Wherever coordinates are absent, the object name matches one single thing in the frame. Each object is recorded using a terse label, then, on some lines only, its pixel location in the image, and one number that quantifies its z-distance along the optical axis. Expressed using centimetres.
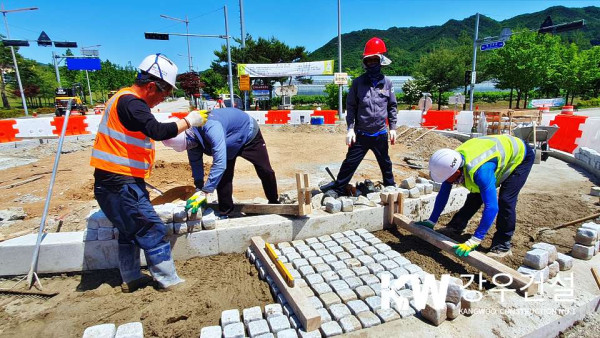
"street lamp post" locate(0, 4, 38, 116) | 2034
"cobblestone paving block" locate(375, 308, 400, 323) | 229
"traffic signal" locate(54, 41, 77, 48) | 2025
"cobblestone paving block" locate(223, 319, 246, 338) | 210
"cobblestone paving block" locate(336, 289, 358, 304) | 254
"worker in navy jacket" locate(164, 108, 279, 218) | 314
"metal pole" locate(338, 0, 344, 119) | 1781
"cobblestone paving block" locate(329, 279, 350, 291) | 268
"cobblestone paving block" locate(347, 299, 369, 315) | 238
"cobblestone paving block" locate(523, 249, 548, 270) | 253
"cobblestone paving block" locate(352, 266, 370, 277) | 290
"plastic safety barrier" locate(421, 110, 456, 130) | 1384
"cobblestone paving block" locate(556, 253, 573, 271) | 271
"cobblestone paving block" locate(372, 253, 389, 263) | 313
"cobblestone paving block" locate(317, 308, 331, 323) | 232
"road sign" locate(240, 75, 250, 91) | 2330
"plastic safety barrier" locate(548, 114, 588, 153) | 820
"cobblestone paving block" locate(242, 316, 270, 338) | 217
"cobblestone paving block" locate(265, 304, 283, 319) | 237
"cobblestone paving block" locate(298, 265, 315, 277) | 294
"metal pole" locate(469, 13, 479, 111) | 1719
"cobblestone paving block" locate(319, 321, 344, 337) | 217
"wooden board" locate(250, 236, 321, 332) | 218
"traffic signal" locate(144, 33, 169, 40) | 1781
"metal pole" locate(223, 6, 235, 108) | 1947
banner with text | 2255
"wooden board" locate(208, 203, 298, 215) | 366
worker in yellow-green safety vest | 279
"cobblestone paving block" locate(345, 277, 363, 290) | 271
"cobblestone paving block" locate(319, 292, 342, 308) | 250
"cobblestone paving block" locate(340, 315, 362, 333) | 220
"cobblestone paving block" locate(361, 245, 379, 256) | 328
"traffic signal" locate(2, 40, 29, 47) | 1888
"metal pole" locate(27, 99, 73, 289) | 290
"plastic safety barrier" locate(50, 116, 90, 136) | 1118
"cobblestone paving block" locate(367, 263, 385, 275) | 294
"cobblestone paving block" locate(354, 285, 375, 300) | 257
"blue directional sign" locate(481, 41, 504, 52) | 1581
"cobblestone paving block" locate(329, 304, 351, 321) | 232
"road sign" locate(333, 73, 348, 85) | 1841
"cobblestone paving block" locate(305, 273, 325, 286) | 279
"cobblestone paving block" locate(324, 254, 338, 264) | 316
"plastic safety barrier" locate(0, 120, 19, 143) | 1038
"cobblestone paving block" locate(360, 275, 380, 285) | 277
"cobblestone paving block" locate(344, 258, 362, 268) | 307
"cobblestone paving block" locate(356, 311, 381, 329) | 225
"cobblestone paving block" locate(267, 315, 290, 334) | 221
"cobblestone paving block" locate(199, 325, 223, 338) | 207
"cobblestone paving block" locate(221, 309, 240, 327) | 223
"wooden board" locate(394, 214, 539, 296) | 243
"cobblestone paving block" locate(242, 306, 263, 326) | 230
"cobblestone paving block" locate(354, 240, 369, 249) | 342
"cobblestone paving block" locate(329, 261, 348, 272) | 299
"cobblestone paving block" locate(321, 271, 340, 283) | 284
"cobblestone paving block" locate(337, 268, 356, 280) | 286
